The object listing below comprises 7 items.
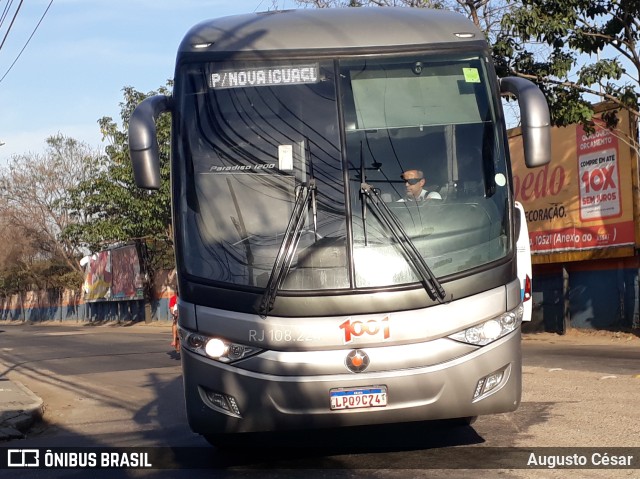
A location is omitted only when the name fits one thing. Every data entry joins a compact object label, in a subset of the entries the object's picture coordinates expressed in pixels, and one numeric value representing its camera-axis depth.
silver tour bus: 5.75
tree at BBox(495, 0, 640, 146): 15.58
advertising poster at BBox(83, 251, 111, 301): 54.12
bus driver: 6.14
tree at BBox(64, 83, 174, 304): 37.31
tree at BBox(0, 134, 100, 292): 55.81
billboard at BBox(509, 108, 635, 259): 19.45
